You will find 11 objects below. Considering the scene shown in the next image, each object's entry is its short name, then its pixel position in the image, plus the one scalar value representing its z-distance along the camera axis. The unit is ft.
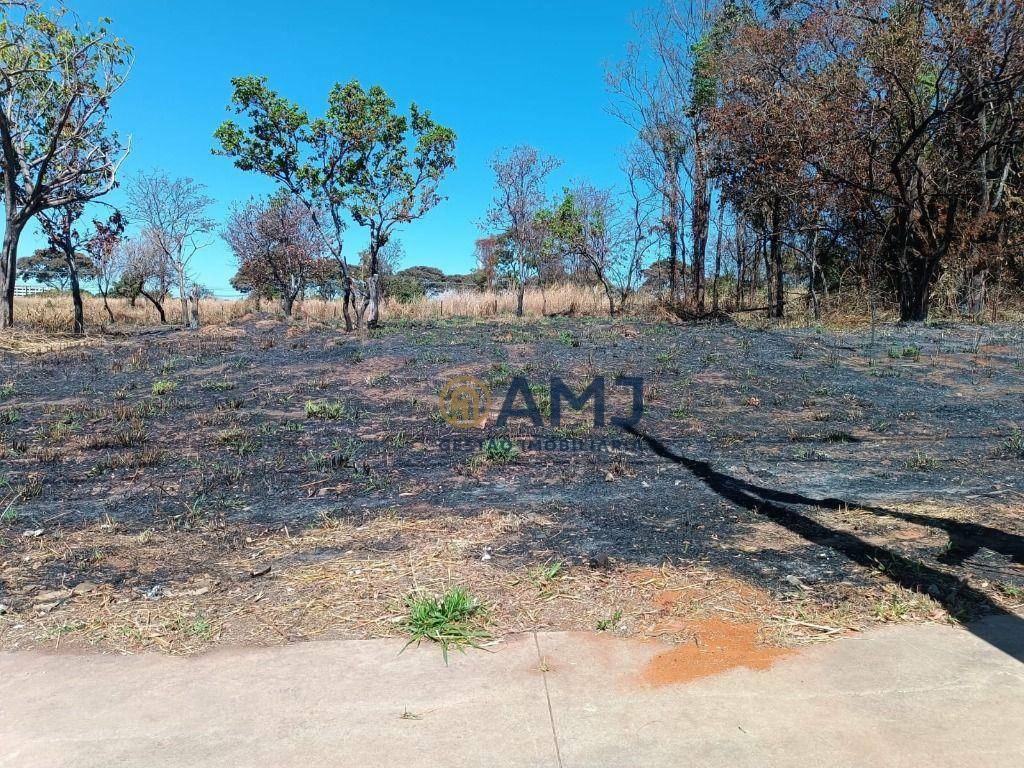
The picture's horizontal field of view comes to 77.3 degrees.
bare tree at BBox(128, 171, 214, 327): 68.85
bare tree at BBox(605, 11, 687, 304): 61.87
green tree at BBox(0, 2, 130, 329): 43.91
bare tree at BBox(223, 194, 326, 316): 66.33
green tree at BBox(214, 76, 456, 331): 45.78
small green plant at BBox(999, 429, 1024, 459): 16.17
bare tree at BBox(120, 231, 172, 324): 76.23
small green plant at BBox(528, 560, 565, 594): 9.85
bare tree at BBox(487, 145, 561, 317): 71.55
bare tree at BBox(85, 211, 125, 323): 56.85
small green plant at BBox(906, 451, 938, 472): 15.33
